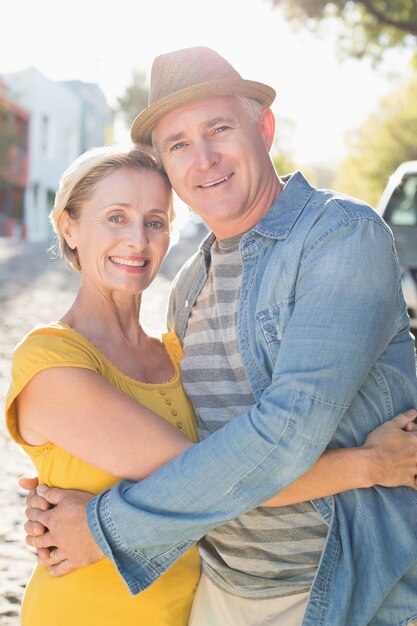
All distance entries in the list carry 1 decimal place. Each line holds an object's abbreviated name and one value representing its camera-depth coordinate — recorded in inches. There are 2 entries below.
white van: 367.9
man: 88.4
